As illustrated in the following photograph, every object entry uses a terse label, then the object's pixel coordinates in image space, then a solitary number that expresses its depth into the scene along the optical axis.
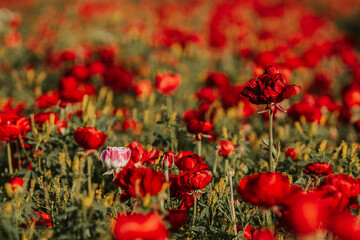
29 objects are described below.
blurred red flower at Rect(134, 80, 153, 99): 3.78
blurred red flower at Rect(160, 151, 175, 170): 2.90
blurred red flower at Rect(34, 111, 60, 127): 3.14
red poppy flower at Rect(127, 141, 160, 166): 2.95
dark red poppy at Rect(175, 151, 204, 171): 2.92
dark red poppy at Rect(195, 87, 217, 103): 3.46
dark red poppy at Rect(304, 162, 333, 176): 2.99
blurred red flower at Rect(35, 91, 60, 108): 3.25
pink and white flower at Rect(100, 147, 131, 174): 2.91
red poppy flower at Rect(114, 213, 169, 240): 2.73
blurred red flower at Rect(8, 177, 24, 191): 3.02
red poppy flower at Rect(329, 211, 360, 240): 2.74
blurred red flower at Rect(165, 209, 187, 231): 2.82
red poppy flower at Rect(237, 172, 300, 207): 2.78
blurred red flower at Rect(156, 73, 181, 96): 3.45
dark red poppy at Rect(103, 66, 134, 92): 3.96
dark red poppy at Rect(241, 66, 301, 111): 2.90
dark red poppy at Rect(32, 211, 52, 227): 2.91
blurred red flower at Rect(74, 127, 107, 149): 2.96
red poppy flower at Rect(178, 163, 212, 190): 2.89
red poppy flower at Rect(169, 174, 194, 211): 2.93
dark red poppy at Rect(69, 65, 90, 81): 3.87
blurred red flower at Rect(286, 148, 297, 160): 3.13
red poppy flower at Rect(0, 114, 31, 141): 3.01
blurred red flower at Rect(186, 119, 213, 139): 3.08
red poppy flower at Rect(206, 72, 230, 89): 3.96
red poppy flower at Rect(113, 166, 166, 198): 2.81
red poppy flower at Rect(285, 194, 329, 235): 2.71
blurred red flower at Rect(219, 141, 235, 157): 3.07
